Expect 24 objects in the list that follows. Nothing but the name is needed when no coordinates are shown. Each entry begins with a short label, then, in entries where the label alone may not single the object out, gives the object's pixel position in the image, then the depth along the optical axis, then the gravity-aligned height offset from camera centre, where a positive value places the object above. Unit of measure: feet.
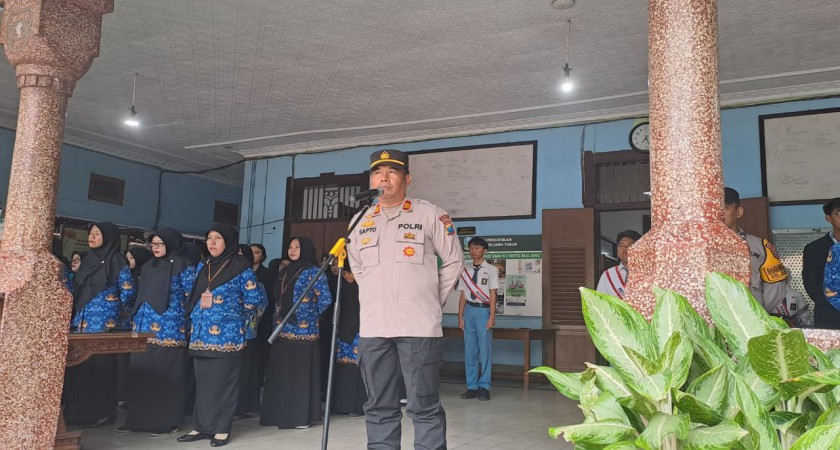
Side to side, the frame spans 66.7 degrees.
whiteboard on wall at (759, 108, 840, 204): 19.89 +4.85
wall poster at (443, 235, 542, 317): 24.02 +1.08
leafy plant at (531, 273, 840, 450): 2.83 -0.37
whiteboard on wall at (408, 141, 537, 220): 24.72 +4.75
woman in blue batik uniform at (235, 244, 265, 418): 15.64 -2.14
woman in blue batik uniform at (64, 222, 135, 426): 14.48 -0.55
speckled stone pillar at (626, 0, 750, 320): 5.17 +1.17
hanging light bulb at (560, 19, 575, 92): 18.07 +6.25
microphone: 8.94 +1.43
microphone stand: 8.30 +0.41
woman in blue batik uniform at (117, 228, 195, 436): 14.03 -1.23
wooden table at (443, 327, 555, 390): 21.89 -1.21
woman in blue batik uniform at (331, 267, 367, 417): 16.75 -1.89
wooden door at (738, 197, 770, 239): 19.99 +2.84
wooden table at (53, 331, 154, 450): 11.14 -1.05
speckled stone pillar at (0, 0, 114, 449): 10.18 +0.91
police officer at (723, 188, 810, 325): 9.39 +0.58
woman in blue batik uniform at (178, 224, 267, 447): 13.24 -0.92
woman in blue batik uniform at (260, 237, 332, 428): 14.88 -1.62
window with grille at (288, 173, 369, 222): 28.69 +4.54
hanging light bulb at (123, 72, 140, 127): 22.33 +6.05
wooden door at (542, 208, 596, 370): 22.89 +0.95
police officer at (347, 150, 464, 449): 8.80 +0.00
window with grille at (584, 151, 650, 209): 22.74 +4.48
